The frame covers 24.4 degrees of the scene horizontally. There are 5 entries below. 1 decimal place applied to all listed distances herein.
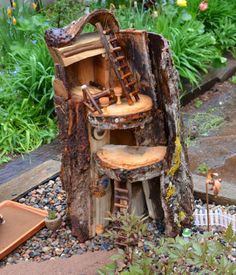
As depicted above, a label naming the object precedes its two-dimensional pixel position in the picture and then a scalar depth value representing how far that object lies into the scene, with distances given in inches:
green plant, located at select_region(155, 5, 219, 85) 210.8
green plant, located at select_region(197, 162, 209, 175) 153.6
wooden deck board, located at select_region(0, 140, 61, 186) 161.1
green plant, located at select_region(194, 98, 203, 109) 211.8
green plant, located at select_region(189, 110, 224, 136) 188.9
